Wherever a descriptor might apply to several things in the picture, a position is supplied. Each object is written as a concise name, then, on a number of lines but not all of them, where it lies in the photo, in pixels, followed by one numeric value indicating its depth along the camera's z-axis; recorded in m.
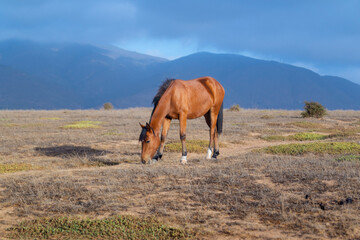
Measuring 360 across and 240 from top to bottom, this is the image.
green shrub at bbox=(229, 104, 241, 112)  53.75
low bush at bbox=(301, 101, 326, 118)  36.19
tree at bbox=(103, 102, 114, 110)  63.81
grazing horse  10.37
